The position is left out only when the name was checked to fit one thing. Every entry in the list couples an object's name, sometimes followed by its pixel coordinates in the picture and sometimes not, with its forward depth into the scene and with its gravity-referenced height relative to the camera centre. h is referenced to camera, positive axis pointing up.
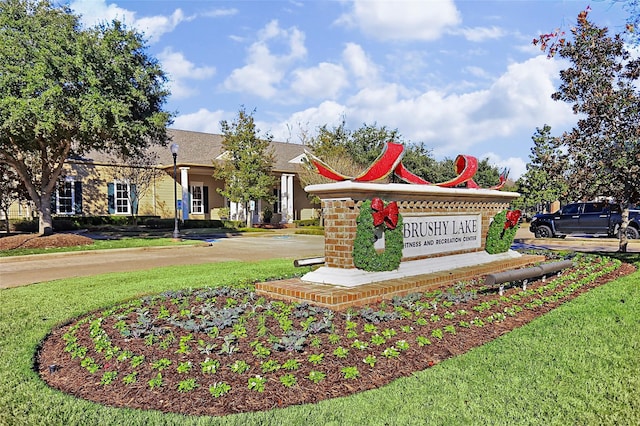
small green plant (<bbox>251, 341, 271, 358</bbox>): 4.09 -1.24
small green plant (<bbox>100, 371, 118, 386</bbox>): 3.70 -1.31
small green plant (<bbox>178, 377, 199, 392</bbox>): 3.51 -1.30
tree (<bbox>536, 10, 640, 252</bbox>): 10.44 +2.01
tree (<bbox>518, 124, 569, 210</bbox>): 34.84 +1.73
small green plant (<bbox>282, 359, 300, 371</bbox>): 3.85 -1.28
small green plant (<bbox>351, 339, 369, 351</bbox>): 4.29 -1.26
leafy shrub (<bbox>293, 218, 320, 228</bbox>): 29.95 -0.79
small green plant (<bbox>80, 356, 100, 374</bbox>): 3.96 -1.30
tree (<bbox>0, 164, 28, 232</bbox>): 19.55 +1.29
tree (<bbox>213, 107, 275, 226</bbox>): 26.09 +2.67
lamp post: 18.70 +2.46
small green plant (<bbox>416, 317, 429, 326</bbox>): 5.06 -1.25
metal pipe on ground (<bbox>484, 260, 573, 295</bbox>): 6.34 -1.04
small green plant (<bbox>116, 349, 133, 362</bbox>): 4.11 -1.26
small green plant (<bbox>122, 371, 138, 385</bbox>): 3.67 -1.30
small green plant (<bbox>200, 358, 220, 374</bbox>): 3.80 -1.26
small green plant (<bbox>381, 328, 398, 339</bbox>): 4.60 -1.25
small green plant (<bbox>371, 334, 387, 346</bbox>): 4.43 -1.26
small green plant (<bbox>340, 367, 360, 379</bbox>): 3.72 -1.32
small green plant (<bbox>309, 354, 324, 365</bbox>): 3.96 -1.26
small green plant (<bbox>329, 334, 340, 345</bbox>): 4.41 -1.23
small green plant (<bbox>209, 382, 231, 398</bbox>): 3.42 -1.31
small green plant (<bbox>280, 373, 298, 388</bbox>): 3.56 -1.31
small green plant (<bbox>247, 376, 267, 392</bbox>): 3.50 -1.31
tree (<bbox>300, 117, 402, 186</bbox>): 27.75 +4.06
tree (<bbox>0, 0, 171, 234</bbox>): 13.64 +4.00
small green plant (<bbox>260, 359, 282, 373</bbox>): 3.81 -1.28
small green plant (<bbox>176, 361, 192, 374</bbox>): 3.80 -1.27
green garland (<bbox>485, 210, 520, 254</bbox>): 9.58 -0.62
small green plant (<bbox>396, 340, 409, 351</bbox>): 4.33 -1.28
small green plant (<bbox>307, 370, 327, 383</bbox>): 3.65 -1.31
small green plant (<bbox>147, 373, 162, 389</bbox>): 3.57 -1.30
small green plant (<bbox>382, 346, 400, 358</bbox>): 4.15 -1.29
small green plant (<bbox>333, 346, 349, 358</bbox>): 4.10 -1.26
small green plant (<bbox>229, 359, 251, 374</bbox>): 3.79 -1.27
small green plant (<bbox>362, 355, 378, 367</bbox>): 3.97 -1.30
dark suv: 19.11 -0.76
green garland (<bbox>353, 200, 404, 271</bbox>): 6.62 -0.53
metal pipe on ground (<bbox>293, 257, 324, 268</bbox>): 7.13 -0.80
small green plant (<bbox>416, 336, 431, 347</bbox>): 4.47 -1.29
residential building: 25.22 +1.50
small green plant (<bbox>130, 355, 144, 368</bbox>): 3.97 -1.26
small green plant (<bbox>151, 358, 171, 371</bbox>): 3.90 -1.27
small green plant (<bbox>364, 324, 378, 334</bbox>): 4.76 -1.23
